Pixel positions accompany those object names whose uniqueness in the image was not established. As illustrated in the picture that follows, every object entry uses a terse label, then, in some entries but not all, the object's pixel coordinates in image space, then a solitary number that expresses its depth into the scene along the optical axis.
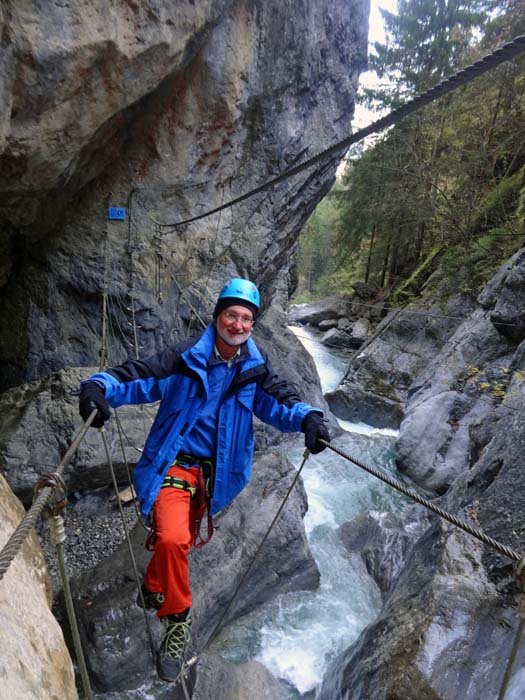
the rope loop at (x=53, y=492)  1.41
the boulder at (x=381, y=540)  4.55
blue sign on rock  5.44
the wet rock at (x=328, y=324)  18.58
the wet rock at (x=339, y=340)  16.21
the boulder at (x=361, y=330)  15.87
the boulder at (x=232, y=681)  3.07
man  2.19
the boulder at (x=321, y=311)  19.14
